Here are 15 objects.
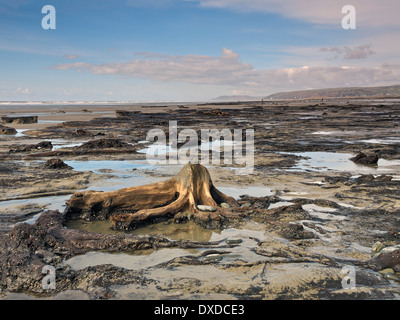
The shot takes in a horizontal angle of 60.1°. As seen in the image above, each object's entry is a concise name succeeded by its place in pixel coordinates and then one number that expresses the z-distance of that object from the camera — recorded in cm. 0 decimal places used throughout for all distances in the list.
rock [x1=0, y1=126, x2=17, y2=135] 2319
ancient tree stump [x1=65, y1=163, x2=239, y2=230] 655
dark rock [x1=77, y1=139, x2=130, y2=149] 1603
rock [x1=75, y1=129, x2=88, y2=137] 2238
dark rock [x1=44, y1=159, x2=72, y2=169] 1137
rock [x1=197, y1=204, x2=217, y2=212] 658
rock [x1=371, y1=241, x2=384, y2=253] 498
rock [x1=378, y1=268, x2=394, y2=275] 434
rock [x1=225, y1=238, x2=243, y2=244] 544
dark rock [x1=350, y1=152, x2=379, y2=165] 1212
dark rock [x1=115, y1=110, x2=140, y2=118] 4524
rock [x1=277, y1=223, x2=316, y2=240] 561
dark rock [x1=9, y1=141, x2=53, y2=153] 1542
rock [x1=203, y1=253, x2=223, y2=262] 481
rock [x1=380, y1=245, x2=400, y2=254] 479
